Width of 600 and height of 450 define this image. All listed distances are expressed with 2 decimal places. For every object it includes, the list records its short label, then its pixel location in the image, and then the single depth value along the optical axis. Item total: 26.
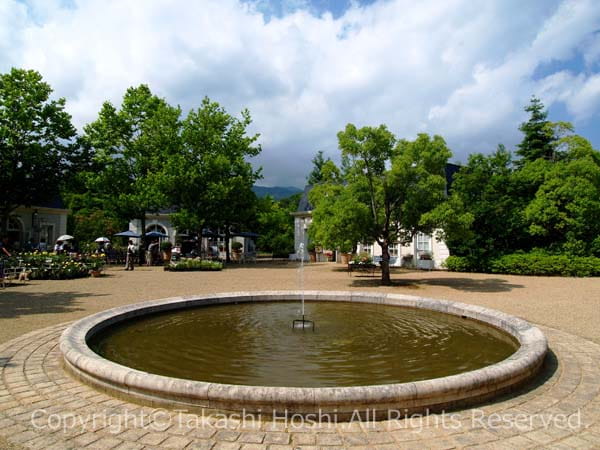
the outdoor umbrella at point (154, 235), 30.46
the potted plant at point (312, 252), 35.94
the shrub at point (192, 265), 21.69
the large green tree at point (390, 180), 14.20
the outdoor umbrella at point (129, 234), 28.77
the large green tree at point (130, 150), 27.22
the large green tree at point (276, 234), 41.41
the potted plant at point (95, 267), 17.92
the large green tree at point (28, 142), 23.92
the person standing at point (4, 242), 22.54
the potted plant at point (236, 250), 37.28
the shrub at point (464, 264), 22.16
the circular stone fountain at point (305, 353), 3.72
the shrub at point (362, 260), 21.42
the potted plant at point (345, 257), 30.86
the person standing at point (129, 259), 21.77
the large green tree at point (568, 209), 19.61
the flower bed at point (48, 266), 16.42
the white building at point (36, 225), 30.01
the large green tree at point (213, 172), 26.02
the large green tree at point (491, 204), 21.78
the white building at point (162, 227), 41.00
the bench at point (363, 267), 21.17
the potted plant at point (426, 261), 25.52
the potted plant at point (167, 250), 29.81
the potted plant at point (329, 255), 34.66
